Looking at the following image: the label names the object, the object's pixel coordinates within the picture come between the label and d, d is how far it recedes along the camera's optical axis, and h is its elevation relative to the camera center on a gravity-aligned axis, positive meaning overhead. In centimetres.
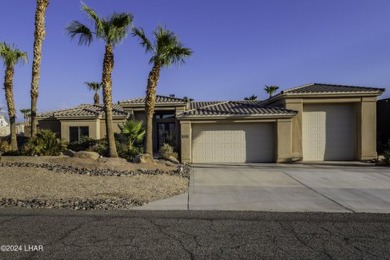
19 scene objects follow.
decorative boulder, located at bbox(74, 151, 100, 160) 1481 -120
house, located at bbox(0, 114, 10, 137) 6019 +99
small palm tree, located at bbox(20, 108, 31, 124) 6096 +256
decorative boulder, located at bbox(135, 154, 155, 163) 1531 -142
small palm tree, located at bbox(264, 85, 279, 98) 4381 +447
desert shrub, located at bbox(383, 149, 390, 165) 1891 -175
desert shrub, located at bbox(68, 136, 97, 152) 2123 -108
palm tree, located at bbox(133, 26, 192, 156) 1692 +337
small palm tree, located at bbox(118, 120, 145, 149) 1936 -32
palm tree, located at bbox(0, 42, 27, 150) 1872 +267
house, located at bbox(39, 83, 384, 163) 2023 -19
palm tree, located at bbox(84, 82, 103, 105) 4147 +468
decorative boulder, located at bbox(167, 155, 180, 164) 1873 -178
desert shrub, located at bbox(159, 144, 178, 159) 1968 -145
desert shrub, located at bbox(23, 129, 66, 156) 1577 -84
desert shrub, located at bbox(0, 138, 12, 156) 1748 -105
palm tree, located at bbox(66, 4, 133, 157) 1573 +406
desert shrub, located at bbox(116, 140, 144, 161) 1769 -127
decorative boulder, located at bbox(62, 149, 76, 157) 1542 -118
